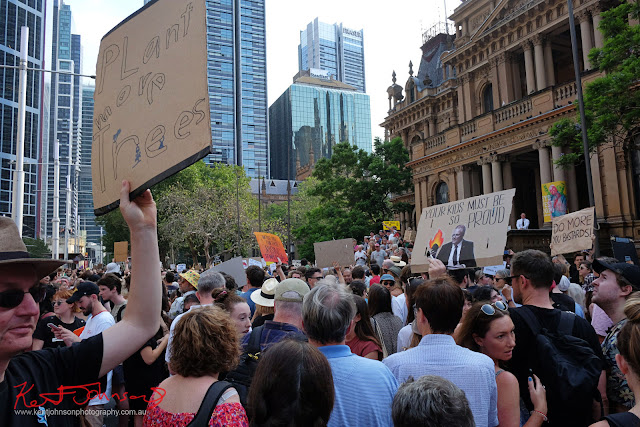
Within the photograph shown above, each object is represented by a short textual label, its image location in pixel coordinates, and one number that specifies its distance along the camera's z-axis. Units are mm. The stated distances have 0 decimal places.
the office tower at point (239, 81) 114125
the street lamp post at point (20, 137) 16922
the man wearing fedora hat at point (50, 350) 1818
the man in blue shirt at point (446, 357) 2941
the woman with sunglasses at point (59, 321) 5777
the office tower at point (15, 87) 41344
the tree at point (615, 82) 14211
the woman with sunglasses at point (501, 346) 3070
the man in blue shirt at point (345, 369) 2832
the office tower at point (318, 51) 199125
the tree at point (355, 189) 38531
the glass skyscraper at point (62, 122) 75688
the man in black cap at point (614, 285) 4352
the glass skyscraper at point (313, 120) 135500
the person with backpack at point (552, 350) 3201
